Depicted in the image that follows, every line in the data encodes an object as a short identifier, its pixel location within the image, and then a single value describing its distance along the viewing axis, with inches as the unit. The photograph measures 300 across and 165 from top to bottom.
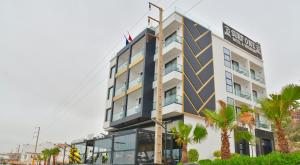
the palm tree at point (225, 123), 524.0
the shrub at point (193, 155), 716.4
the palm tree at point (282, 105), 442.7
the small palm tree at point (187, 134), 627.7
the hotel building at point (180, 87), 767.2
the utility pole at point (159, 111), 431.4
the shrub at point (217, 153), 776.4
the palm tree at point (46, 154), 1583.0
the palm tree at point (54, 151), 1539.1
